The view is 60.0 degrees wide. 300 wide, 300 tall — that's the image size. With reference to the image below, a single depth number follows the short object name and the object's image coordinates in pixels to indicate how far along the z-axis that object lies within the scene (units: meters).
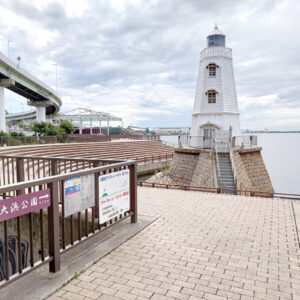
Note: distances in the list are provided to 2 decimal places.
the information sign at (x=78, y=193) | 4.13
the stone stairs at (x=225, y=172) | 17.39
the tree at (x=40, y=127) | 39.23
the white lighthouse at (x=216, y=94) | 25.34
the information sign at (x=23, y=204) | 3.07
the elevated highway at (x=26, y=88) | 31.09
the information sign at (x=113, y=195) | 4.95
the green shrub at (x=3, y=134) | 29.36
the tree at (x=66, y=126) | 42.82
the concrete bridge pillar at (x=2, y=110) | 32.06
